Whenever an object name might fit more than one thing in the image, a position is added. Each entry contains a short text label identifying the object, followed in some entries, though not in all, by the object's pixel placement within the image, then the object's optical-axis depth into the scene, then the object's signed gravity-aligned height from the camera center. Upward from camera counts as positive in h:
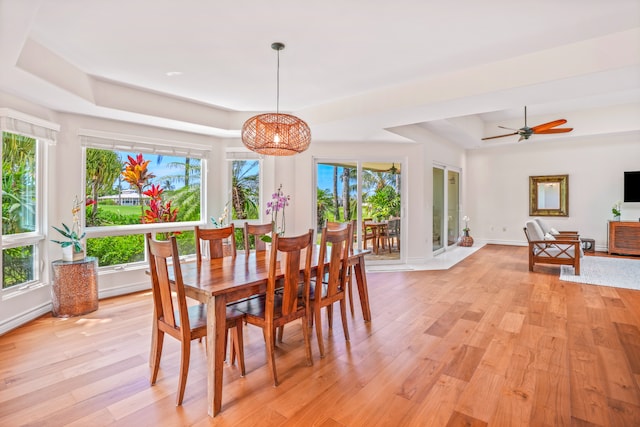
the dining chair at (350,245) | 3.27 -0.30
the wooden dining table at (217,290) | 1.95 -0.48
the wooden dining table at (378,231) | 6.01 -0.31
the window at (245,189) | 5.50 +0.41
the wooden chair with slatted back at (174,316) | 2.01 -0.69
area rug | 4.73 -0.93
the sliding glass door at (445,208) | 7.18 +0.16
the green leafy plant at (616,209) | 6.91 +0.13
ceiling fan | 5.50 +1.51
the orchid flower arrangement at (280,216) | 5.36 -0.04
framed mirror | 7.72 +0.47
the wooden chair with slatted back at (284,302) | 2.22 -0.64
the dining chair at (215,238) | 3.07 -0.23
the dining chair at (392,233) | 6.12 -0.35
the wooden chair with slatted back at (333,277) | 2.58 -0.54
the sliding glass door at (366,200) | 5.76 +0.24
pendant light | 2.95 +0.73
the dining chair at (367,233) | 5.92 -0.35
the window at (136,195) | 4.22 +0.26
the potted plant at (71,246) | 3.57 -0.37
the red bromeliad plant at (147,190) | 4.56 +0.33
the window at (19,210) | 3.28 +0.03
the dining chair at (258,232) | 3.55 -0.20
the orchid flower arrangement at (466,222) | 8.35 -0.20
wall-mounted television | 6.88 +0.61
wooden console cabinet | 6.69 -0.46
